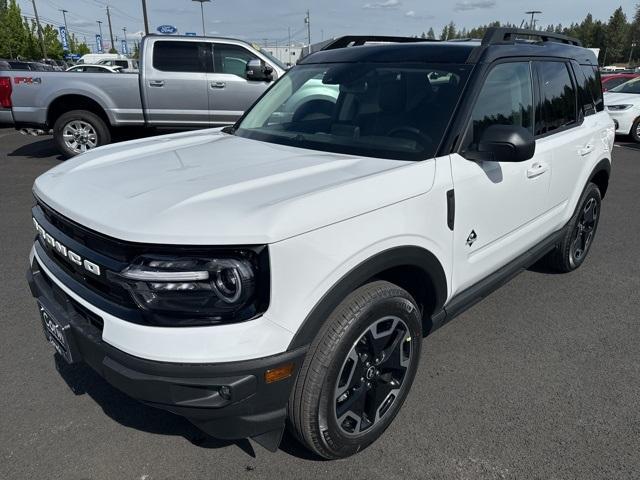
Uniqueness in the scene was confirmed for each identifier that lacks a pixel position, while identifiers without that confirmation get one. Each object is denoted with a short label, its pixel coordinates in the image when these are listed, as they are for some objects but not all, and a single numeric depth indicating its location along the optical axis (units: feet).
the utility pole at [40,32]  167.94
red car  54.70
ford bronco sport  5.67
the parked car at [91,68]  65.38
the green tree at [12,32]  152.25
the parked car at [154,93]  27.02
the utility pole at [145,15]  82.89
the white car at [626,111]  38.27
